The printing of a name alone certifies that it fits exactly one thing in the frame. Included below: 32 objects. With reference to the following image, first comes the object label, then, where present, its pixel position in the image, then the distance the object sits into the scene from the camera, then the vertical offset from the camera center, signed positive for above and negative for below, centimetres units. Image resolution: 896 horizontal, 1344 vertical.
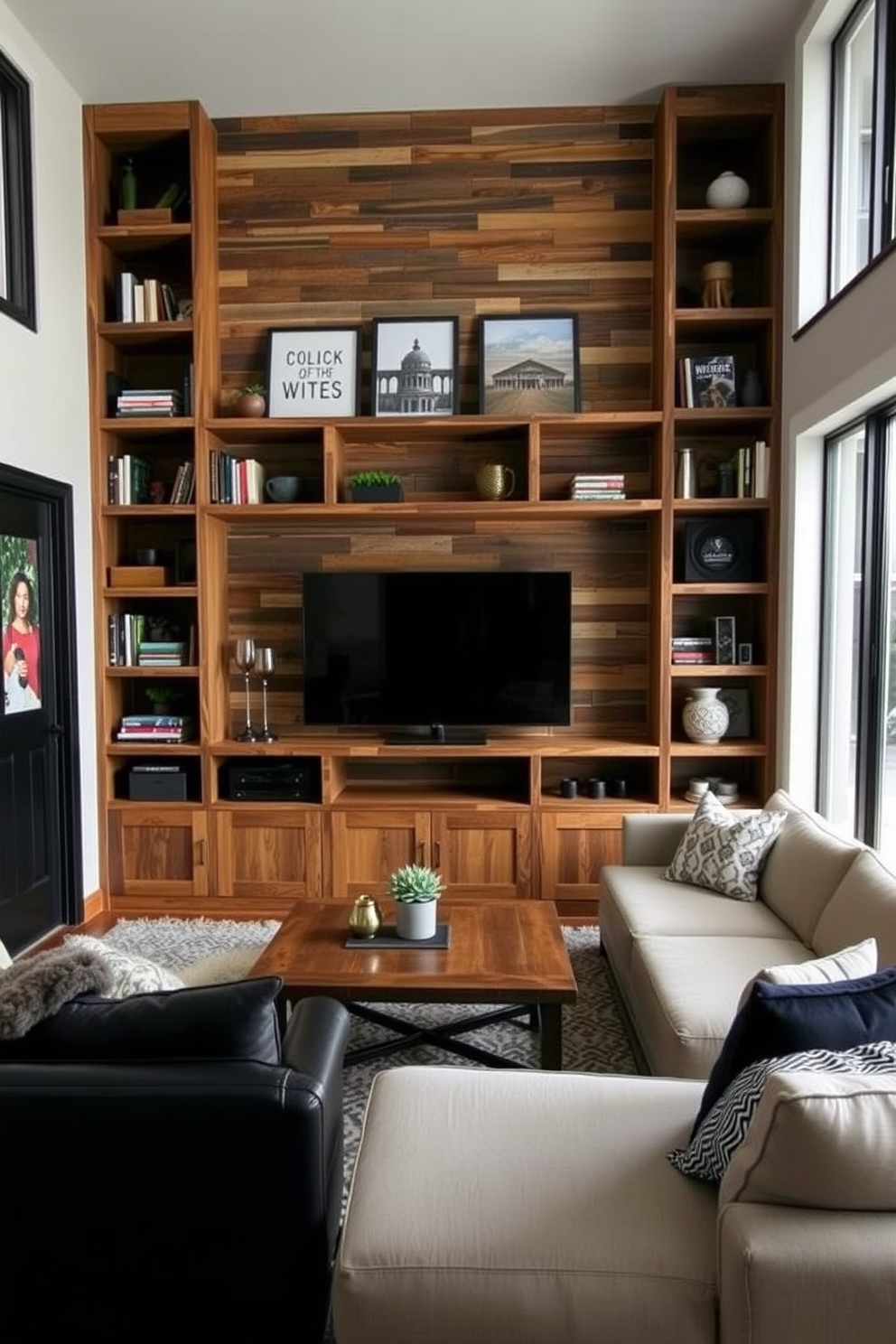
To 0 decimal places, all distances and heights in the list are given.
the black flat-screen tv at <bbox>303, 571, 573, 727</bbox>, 437 +0
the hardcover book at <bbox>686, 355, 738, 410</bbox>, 421 +125
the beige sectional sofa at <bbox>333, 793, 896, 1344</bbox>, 117 -90
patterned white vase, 425 -36
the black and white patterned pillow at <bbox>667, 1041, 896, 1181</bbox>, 131 -71
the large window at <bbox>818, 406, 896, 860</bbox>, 339 +3
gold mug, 424 +79
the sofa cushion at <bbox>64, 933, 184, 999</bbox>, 166 -63
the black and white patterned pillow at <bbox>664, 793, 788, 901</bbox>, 309 -75
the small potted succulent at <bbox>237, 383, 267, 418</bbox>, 432 +119
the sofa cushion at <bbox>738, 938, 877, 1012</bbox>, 164 -63
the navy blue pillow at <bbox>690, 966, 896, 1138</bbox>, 141 -61
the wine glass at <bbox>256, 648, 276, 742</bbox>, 440 -8
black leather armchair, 135 -86
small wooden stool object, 421 +173
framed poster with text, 445 +139
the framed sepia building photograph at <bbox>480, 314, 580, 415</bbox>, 437 +139
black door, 367 -30
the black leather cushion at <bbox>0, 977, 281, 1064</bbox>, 145 -63
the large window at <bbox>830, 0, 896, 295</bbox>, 319 +199
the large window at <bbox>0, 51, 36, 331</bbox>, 370 +189
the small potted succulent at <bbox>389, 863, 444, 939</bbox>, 273 -79
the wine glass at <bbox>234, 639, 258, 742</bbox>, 439 -5
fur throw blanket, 145 -58
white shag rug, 364 -131
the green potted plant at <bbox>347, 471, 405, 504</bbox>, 432 +77
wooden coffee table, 241 -92
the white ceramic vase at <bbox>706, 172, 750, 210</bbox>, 417 +213
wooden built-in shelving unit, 420 +100
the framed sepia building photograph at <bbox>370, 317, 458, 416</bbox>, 441 +140
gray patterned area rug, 274 -130
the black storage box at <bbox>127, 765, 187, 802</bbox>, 434 -69
